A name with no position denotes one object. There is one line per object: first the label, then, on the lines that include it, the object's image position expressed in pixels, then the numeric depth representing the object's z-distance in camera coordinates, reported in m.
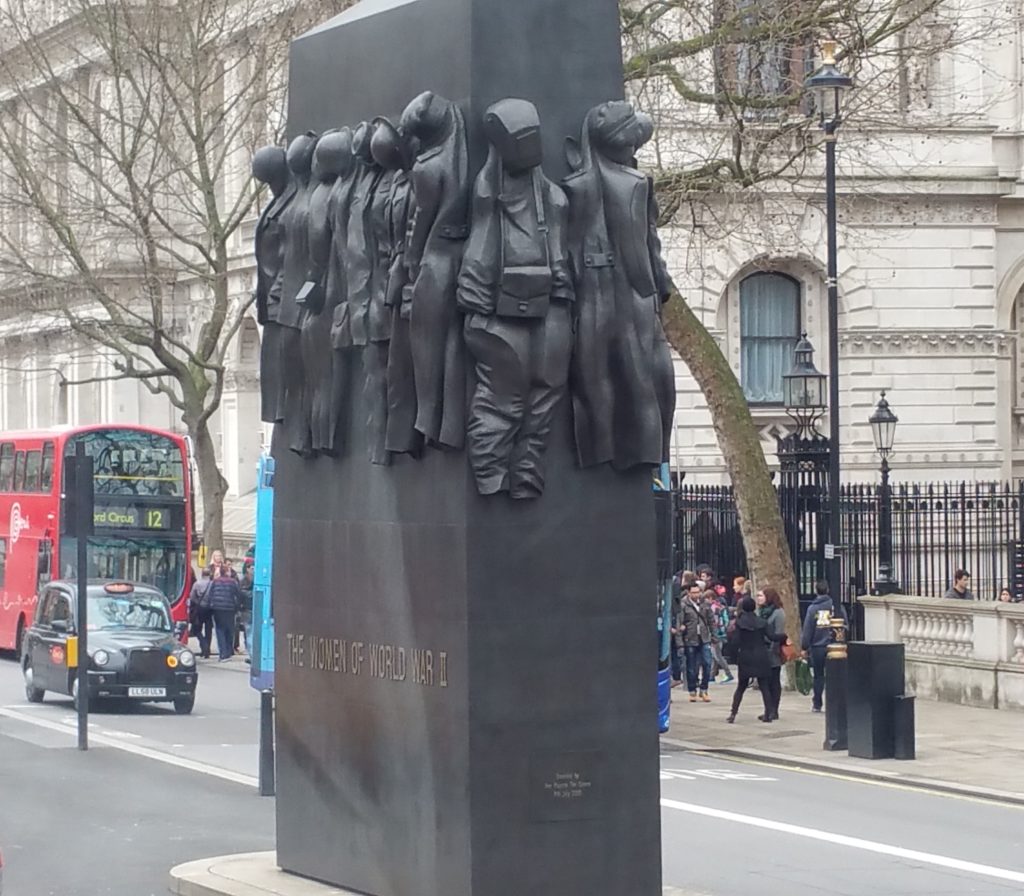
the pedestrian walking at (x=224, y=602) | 37.69
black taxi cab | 28.09
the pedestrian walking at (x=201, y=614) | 38.00
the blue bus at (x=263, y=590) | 28.38
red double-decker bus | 37.50
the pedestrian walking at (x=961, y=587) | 29.65
